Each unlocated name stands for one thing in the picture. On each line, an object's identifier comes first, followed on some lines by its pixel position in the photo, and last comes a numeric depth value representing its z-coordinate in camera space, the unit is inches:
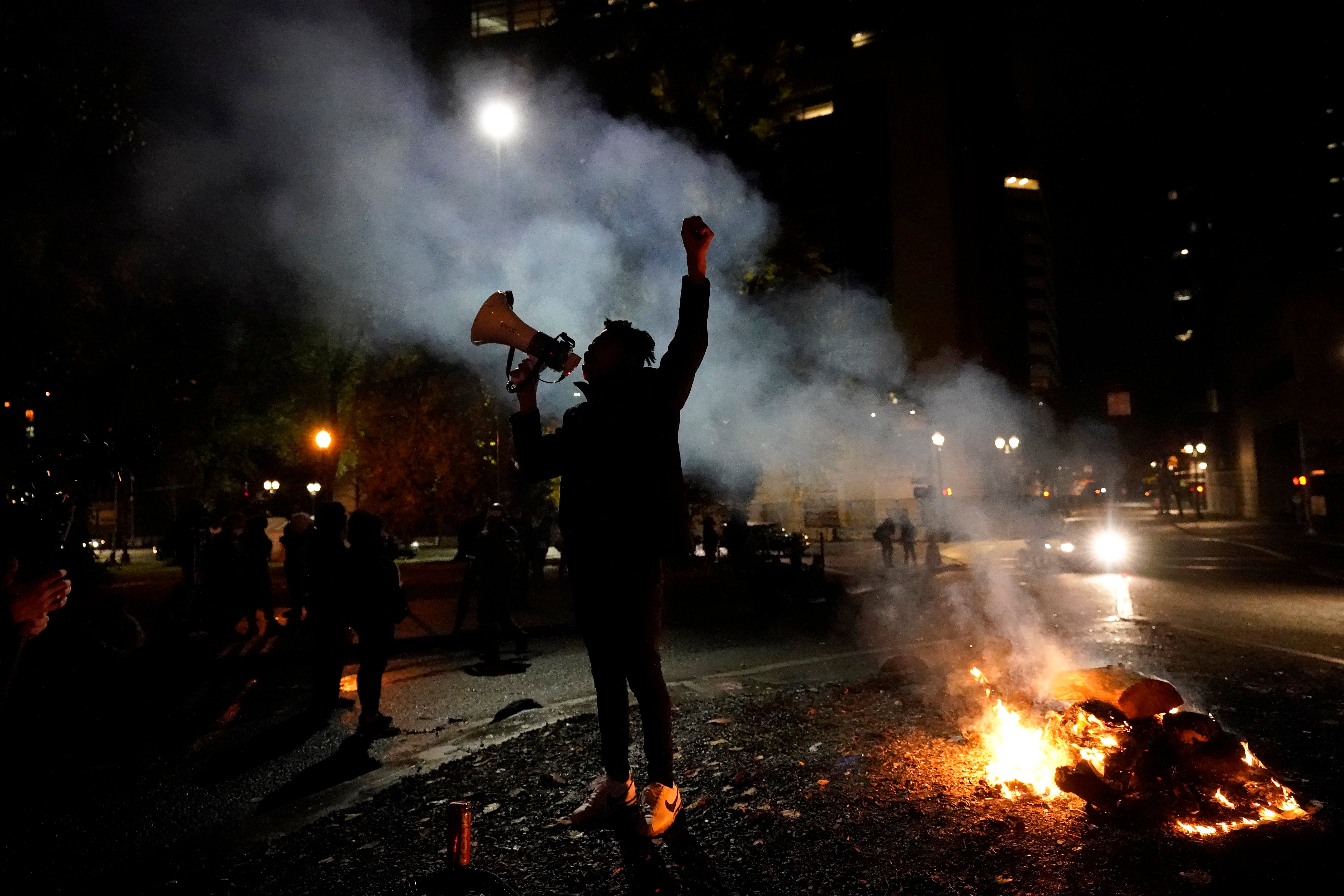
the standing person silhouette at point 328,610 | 200.1
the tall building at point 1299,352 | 1362.0
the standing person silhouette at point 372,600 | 190.1
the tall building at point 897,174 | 965.2
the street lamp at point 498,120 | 430.3
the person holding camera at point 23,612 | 98.7
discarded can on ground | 78.5
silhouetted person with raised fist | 100.0
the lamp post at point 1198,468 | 1780.3
